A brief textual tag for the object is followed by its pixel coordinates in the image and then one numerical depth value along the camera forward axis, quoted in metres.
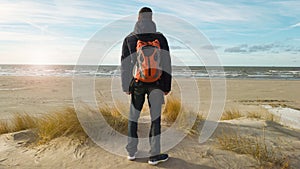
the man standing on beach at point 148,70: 4.12
